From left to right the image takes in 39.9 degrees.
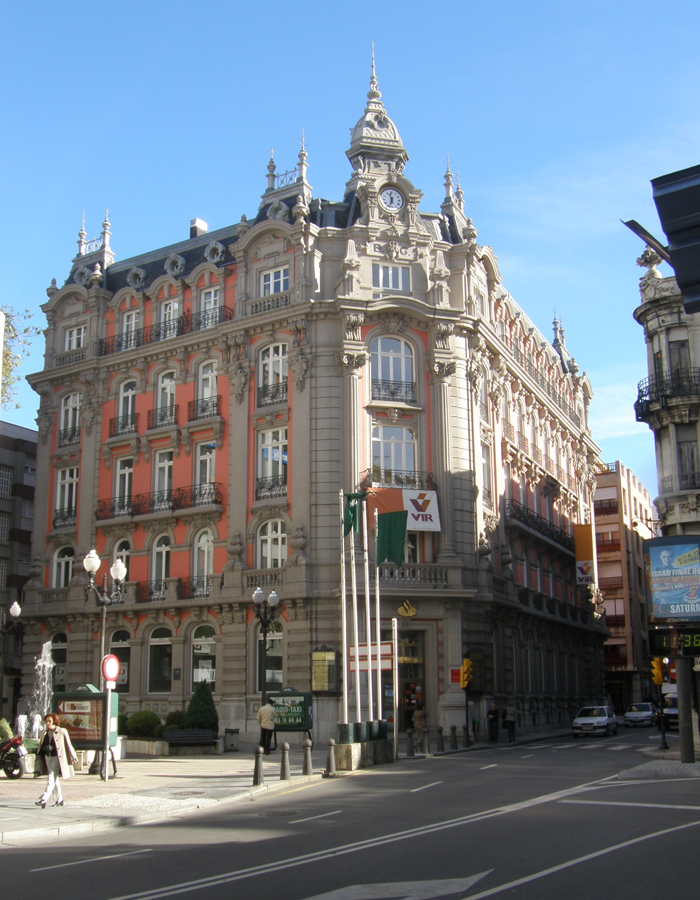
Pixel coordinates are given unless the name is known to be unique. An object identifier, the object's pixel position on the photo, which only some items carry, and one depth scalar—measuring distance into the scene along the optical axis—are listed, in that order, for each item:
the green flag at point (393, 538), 34.47
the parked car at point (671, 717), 46.02
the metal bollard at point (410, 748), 29.00
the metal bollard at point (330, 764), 23.52
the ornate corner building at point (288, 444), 38.91
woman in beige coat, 17.48
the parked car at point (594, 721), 42.44
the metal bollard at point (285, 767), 22.08
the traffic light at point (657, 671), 32.46
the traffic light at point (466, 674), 33.62
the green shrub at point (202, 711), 32.38
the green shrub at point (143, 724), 34.97
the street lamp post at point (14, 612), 30.97
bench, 31.25
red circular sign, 22.69
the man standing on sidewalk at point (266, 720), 29.20
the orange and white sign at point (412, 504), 38.12
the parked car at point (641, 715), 53.53
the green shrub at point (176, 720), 34.12
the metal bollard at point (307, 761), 22.64
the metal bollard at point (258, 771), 20.91
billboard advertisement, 25.81
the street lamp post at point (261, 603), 30.39
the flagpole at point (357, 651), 27.52
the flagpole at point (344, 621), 27.73
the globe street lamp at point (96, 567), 24.28
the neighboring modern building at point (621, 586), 80.06
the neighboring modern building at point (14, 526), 54.25
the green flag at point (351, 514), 30.05
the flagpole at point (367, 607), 27.30
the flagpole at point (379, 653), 28.08
